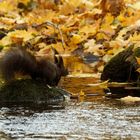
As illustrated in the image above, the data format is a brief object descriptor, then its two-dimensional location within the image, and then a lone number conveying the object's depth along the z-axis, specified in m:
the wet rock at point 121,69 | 12.19
